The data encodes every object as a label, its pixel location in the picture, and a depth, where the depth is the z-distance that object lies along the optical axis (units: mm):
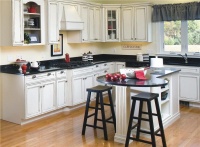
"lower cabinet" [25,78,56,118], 4809
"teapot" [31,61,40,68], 5086
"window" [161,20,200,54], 6422
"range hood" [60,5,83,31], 5805
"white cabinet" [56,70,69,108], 5438
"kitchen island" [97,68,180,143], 3742
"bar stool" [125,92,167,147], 3520
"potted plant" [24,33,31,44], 5105
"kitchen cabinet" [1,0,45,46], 4785
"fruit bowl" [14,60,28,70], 5164
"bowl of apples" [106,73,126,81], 3907
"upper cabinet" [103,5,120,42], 7081
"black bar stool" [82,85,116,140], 4090
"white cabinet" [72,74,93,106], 5777
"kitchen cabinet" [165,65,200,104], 5841
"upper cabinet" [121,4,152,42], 6727
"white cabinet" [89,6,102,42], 6699
